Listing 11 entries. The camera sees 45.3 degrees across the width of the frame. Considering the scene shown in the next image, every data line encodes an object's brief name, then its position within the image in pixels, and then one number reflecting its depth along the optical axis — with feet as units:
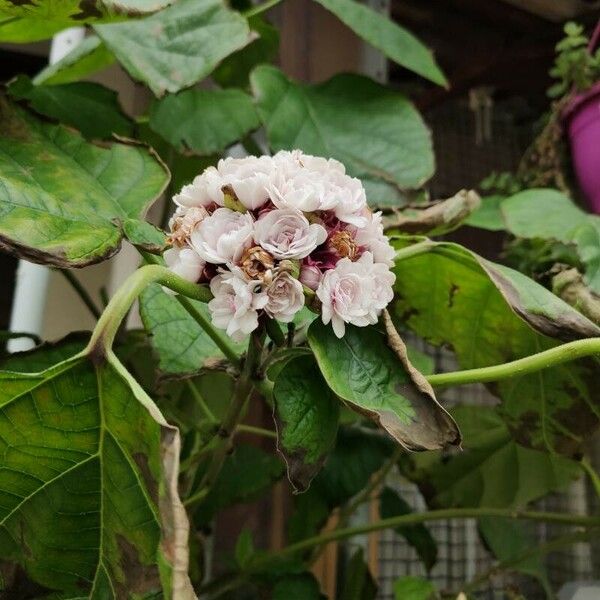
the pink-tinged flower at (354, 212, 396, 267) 1.47
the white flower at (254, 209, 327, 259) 1.34
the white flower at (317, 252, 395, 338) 1.38
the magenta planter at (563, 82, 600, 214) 2.82
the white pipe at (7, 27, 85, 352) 2.97
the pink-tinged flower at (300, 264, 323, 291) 1.39
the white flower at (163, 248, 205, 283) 1.39
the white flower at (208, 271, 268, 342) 1.32
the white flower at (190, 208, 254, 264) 1.34
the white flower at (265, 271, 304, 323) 1.33
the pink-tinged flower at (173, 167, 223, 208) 1.44
